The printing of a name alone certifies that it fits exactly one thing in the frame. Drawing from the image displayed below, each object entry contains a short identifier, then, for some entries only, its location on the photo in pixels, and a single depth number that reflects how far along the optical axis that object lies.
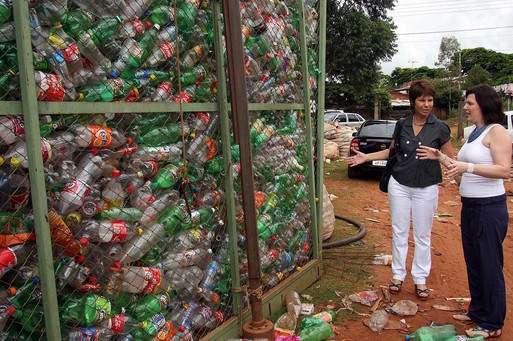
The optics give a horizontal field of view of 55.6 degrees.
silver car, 28.28
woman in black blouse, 4.52
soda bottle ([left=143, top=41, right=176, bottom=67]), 3.15
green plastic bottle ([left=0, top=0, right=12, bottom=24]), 2.27
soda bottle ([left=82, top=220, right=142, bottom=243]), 2.70
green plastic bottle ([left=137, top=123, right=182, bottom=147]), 3.13
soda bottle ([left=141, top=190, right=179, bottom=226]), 3.08
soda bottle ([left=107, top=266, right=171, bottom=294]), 2.86
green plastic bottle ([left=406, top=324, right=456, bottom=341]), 3.69
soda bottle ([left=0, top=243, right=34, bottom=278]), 2.29
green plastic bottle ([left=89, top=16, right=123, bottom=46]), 2.77
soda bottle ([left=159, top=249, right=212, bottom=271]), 3.25
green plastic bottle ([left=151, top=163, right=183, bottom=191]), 3.15
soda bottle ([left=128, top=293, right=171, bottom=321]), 3.01
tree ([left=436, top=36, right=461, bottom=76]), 47.82
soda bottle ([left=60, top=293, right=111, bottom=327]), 2.58
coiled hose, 6.53
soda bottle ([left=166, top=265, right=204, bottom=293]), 3.29
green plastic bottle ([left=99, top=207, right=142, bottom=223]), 2.82
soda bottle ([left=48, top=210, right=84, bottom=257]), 2.49
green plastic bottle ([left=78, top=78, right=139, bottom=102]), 2.71
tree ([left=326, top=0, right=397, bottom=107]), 23.33
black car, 12.36
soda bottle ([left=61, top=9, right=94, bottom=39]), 2.60
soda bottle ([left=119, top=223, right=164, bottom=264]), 2.93
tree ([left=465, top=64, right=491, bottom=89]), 33.16
